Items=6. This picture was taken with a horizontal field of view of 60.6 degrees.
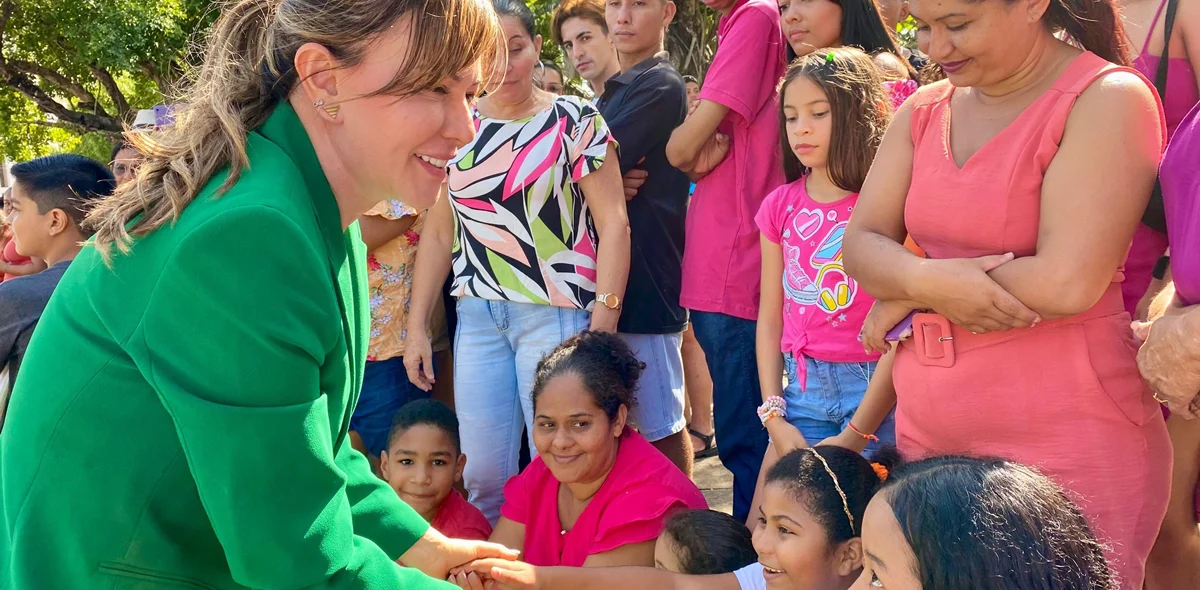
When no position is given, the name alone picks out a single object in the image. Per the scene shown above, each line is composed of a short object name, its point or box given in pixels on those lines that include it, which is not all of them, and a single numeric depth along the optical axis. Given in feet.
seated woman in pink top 10.36
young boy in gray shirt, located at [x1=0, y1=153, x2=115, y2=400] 13.87
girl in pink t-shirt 9.91
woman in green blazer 4.57
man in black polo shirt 12.19
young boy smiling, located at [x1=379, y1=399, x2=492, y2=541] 11.98
